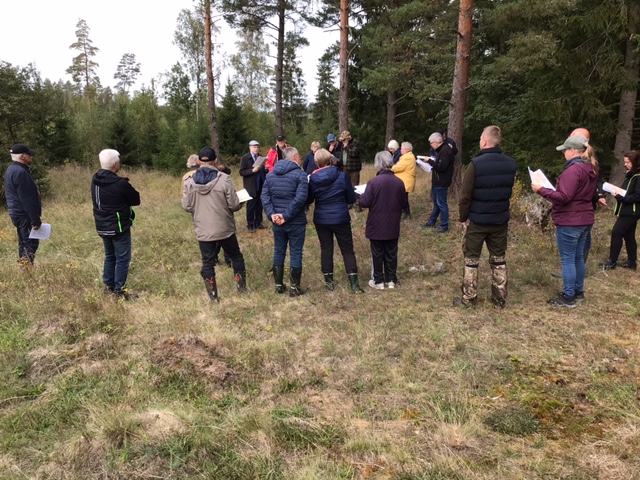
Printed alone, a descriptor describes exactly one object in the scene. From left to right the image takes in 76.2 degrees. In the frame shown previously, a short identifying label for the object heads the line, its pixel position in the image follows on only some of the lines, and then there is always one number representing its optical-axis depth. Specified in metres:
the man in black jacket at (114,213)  5.18
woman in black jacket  5.68
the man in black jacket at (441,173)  8.02
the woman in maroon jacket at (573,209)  4.62
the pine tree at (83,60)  44.28
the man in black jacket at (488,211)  4.56
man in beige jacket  5.13
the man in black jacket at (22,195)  5.71
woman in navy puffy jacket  5.37
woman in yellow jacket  7.72
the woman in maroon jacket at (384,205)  5.50
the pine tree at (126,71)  51.31
